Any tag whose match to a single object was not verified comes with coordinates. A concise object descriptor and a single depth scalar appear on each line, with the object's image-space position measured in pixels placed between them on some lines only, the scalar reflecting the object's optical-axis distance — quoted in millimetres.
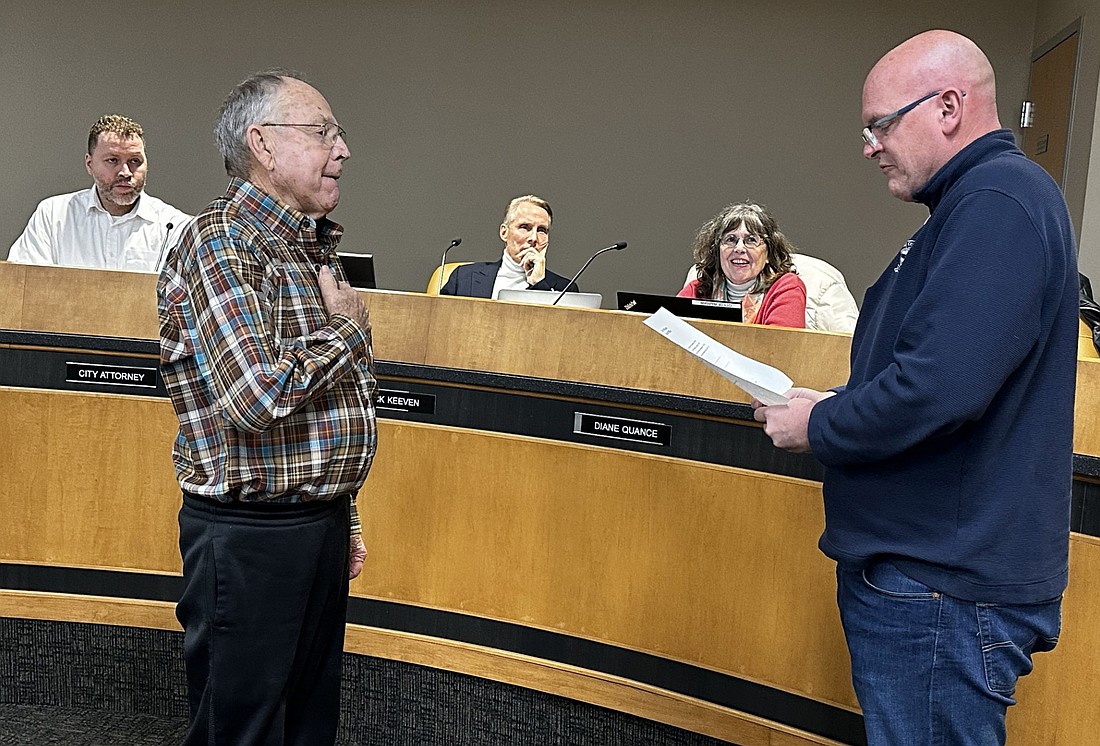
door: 5309
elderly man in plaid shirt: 1756
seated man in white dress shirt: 4074
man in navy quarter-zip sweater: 1428
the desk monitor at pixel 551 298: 2908
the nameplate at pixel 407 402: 2734
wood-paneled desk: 2414
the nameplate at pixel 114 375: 2846
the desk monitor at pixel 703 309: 2803
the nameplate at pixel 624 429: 2525
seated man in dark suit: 4539
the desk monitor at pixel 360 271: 3566
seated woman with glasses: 3779
